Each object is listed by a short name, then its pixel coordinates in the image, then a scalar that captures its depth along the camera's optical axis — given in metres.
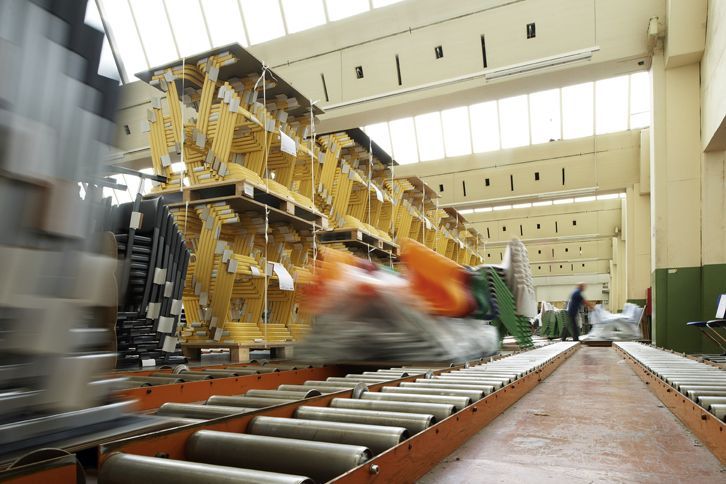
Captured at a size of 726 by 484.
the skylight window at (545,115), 17.80
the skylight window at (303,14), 11.84
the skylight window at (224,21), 12.86
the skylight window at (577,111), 17.48
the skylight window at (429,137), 19.30
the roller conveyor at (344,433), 1.48
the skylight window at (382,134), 19.80
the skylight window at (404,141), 19.62
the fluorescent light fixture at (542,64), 9.27
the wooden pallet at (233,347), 6.07
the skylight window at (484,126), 18.72
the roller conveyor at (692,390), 2.28
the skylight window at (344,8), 11.39
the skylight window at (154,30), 14.75
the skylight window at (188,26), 13.91
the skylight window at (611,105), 17.08
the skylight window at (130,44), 15.05
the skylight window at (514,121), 18.34
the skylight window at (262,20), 12.38
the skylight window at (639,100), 16.61
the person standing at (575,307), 12.94
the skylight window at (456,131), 19.06
